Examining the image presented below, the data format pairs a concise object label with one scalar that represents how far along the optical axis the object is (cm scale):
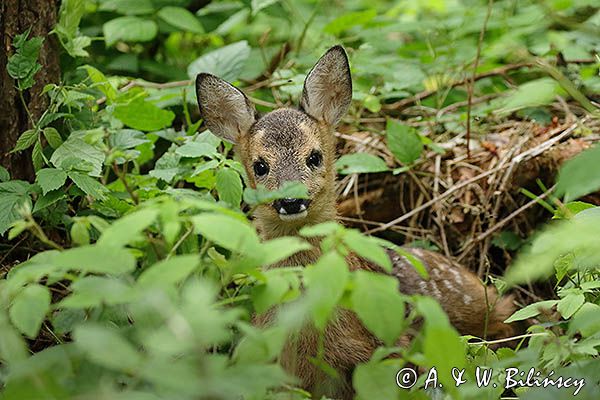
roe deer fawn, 710
